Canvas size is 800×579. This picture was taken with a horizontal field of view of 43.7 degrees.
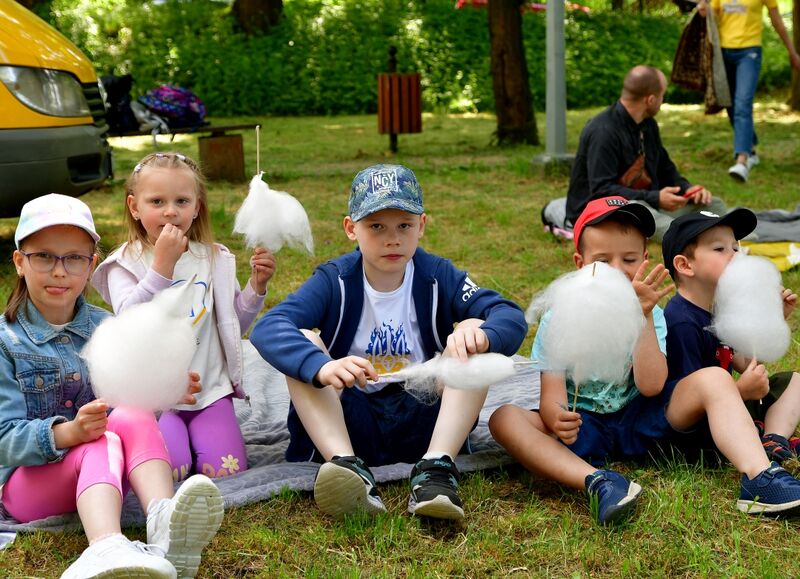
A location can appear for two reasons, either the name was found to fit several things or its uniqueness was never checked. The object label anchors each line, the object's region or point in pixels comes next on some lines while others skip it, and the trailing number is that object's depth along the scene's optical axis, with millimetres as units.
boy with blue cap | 2922
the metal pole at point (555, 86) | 9195
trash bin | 11727
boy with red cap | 2924
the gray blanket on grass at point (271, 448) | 2967
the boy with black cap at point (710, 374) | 2801
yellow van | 5457
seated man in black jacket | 6090
